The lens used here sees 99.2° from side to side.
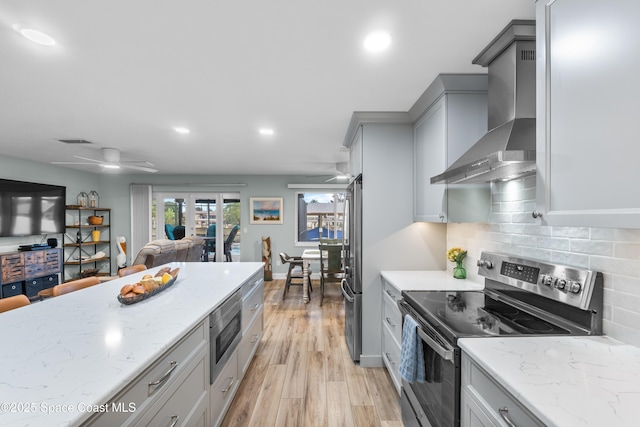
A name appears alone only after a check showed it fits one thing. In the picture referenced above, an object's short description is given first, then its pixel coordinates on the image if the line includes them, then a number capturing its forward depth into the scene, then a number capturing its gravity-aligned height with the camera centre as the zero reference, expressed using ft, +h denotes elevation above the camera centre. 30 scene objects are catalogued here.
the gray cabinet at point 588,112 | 2.60 +1.13
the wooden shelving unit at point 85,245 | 17.92 -2.06
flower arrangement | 7.30 -1.21
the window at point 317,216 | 20.79 -0.12
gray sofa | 12.85 -1.97
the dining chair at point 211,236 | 21.75 -1.70
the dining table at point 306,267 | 14.62 -2.89
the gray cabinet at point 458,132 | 6.15 +1.93
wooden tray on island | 5.17 -1.65
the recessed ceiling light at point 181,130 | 9.62 +3.06
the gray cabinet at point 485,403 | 2.80 -2.16
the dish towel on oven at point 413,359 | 4.87 -2.60
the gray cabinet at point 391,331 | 6.74 -3.08
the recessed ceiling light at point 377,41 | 4.67 +3.10
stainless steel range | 3.90 -1.73
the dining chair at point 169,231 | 21.07 -1.27
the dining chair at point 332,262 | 13.76 -2.40
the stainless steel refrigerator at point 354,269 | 8.39 -1.75
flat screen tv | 13.93 +0.34
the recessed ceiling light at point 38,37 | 4.55 +3.05
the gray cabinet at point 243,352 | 5.58 -3.62
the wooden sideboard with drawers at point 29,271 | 13.25 -2.96
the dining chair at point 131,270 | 8.53 -1.82
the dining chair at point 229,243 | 21.38 -2.22
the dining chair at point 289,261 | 15.56 -2.93
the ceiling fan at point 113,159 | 12.24 +2.52
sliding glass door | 21.12 -0.34
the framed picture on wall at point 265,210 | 20.48 +0.36
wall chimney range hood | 4.20 +1.91
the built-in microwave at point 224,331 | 5.33 -2.58
